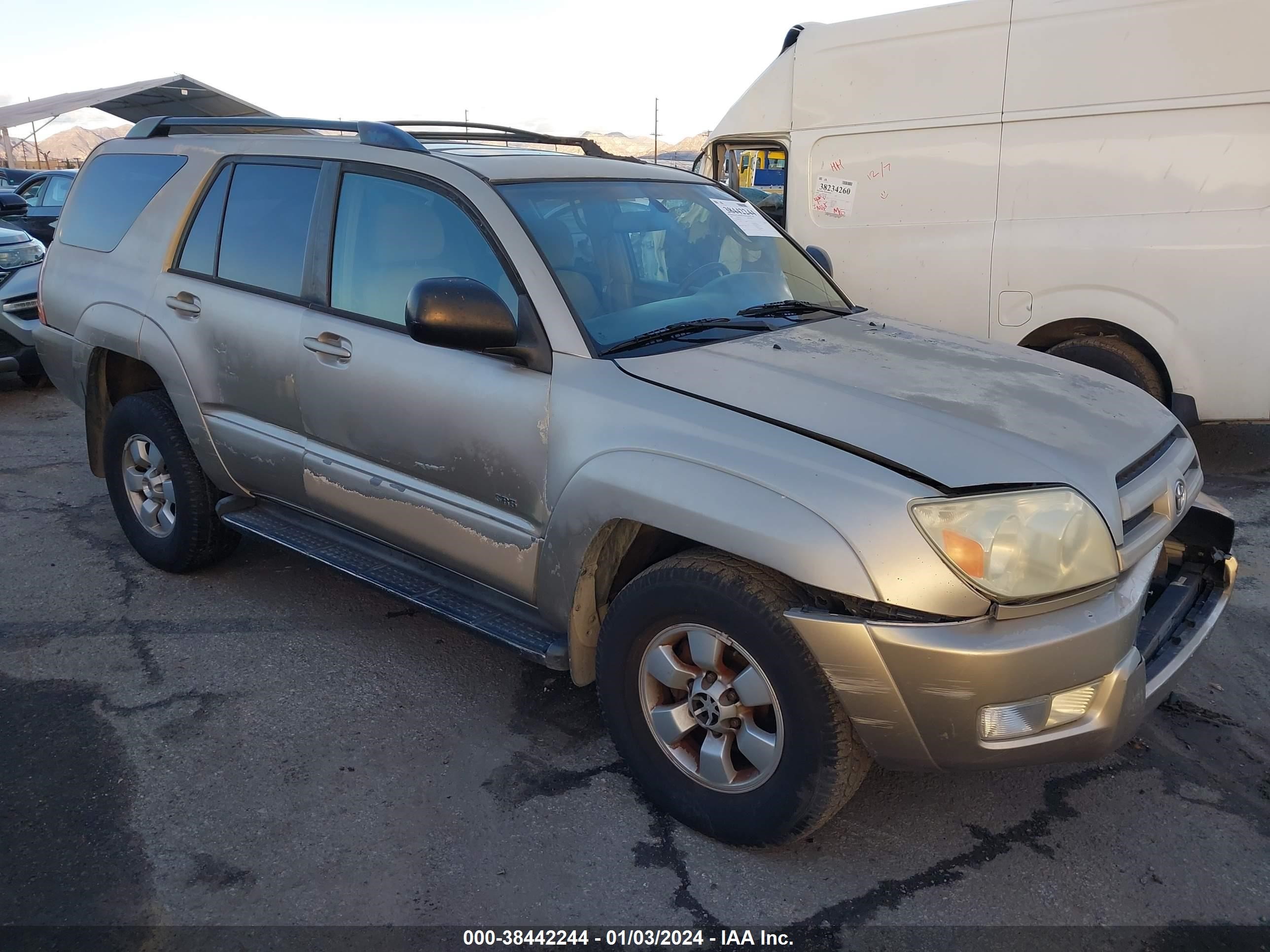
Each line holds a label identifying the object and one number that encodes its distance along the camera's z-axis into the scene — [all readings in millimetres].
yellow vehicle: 7051
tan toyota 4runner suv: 2209
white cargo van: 5242
